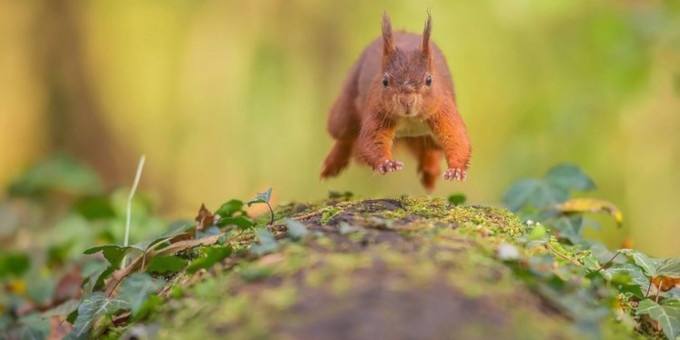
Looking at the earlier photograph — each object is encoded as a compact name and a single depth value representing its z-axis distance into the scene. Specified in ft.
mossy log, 9.58
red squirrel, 19.01
